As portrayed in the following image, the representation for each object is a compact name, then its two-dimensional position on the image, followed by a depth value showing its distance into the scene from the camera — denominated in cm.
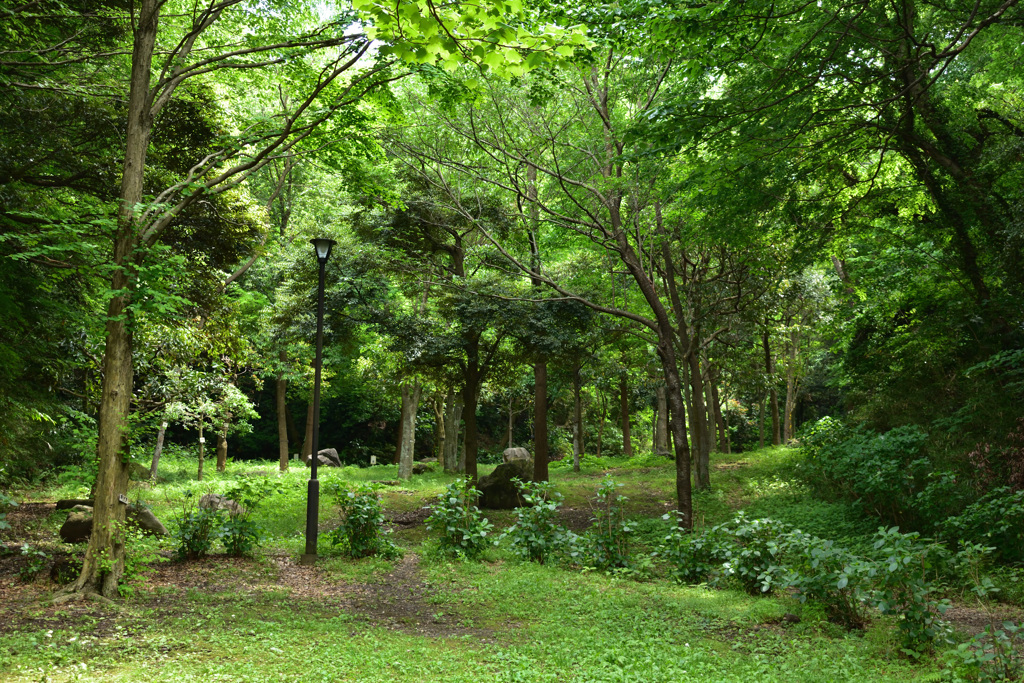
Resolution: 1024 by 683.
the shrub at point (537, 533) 886
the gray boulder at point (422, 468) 2178
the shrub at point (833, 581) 534
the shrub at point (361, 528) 916
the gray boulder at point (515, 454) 2026
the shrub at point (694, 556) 796
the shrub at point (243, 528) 859
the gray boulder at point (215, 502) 1115
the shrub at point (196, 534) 836
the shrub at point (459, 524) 910
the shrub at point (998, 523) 714
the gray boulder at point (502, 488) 1432
